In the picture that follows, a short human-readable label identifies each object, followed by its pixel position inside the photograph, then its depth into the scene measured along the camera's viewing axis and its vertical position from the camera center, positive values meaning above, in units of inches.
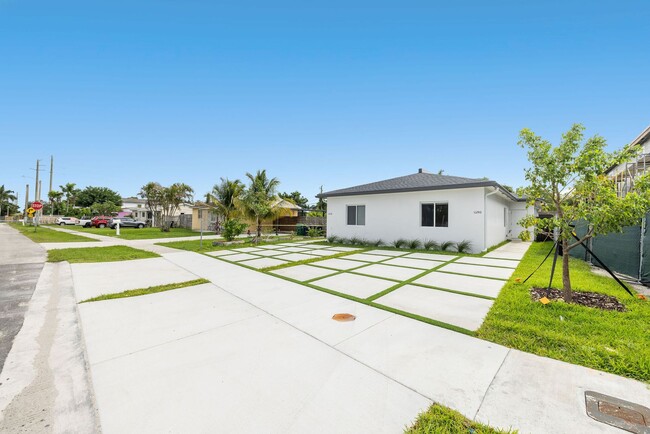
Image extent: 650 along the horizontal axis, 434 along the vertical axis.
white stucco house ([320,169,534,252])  428.8 +26.5
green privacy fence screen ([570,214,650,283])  231.1 -24.9
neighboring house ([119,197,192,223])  1458.7 +64.6
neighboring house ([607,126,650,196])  365.2 +114.3
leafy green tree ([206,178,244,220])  847.1 +89.7
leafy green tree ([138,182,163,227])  1026.7 +114.2
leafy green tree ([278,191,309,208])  1859.0 +183.5
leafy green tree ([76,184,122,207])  2112.5 +186.4
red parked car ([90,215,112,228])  1236.5 -16.1
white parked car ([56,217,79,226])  1442.1 -16.1
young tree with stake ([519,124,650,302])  153.0 +26.6
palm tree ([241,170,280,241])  583.3 +52.5
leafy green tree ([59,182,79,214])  2107.5 +221.9
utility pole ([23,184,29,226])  1384.1 +121.4
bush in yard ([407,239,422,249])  474.6 -37.4
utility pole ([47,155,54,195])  1609.3 +330.1
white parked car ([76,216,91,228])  1247.2 -22.1
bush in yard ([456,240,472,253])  428.1 -37.3
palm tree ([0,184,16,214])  2691.9 +216.6
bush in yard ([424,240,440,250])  457.1 -38.3
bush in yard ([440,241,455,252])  443.2 -36.2
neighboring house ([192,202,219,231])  1082.7 +2.1
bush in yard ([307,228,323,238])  748.0 -31.8
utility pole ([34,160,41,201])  1259.8 +261.0
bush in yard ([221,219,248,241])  560.4 -18.0
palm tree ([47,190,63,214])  1965.7 +158.0
